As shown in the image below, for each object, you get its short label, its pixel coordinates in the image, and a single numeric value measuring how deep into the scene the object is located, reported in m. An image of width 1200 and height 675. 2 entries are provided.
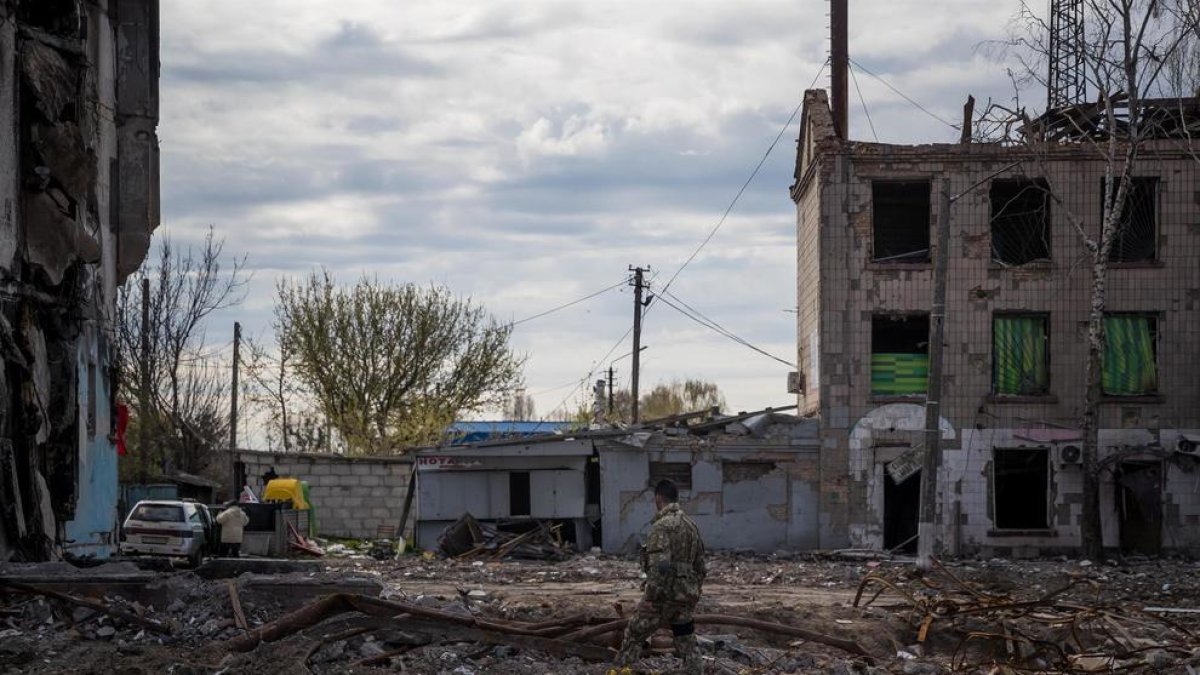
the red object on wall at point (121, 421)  29.42
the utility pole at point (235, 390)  50.78
